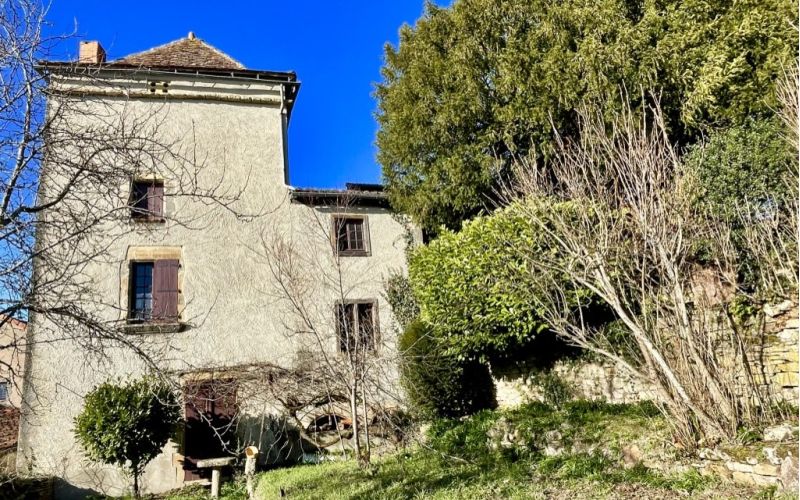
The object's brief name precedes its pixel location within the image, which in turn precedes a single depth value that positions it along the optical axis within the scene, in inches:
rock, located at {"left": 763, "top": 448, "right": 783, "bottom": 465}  214.8
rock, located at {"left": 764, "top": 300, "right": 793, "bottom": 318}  288.4
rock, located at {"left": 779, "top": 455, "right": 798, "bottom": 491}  208.2
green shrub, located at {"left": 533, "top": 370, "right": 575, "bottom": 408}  420.8
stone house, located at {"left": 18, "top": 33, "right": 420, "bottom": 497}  471.2
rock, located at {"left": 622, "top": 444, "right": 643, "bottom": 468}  275.6
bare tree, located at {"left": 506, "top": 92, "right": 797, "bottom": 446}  254.2
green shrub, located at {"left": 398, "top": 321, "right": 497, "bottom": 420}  462.6
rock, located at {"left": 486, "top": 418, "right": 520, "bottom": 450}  356.8
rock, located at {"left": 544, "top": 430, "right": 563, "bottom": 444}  325.4
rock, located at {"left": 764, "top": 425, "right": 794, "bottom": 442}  228.5
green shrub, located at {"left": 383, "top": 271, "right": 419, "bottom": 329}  558.9
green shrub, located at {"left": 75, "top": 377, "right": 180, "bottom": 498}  405.1
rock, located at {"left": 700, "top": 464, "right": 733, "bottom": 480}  229.8
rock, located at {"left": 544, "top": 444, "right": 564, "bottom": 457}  317.9
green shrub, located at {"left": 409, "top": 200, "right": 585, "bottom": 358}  402.9
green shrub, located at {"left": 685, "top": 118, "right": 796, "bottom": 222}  340.5
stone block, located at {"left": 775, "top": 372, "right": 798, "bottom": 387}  275.6
